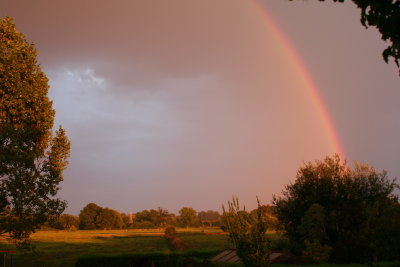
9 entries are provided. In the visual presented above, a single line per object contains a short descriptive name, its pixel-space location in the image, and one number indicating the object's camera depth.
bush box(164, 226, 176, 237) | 83.50
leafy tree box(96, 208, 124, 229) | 145.07
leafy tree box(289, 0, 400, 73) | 8.05
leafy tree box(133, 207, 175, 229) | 147.62
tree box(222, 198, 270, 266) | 20.89
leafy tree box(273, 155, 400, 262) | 29.66
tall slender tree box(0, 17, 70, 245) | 28.80
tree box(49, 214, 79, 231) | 138.88
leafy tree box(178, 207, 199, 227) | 153.20
